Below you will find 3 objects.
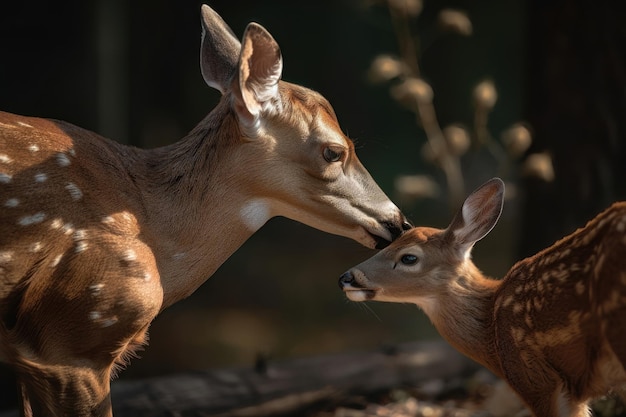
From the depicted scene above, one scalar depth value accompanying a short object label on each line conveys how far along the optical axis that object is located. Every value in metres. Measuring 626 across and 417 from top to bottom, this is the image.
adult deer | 6.03
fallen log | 9.23
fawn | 5.92
